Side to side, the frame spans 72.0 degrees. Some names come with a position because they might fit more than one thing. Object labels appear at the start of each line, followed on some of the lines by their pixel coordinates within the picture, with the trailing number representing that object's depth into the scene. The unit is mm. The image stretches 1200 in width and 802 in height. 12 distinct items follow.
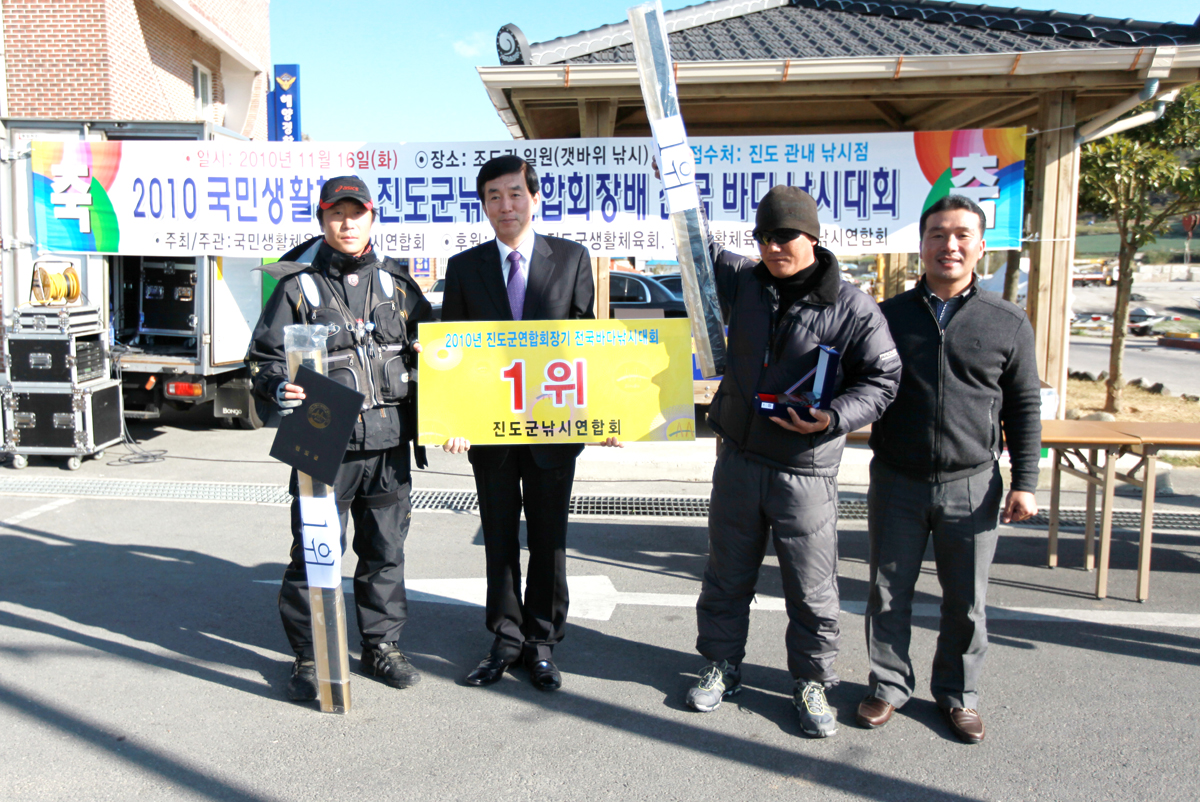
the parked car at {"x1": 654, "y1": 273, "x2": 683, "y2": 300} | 13687
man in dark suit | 3227
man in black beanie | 2789
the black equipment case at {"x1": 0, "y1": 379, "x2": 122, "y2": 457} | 6879
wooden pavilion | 5977
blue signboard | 16938
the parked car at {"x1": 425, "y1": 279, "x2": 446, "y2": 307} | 14881
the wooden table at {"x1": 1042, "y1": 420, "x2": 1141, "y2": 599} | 4117
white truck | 7117
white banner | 6012
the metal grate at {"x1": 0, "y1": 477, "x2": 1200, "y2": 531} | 5770
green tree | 9812
